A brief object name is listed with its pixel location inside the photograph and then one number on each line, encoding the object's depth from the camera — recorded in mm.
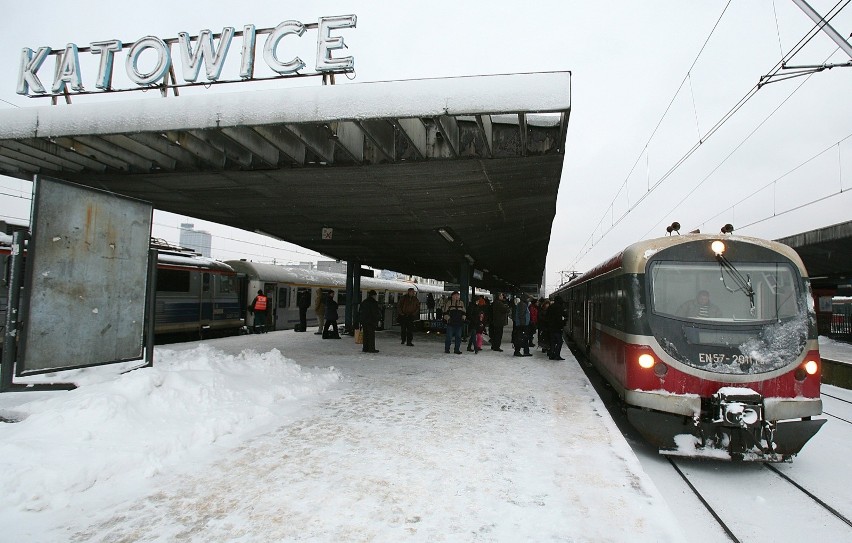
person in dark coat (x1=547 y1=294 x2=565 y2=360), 12328
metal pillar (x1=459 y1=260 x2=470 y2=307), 19300
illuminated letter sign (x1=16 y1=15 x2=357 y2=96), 9008
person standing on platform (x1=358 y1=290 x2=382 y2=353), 12367
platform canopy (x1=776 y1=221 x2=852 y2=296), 16750
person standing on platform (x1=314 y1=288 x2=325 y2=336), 18359
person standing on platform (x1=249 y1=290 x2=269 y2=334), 18266
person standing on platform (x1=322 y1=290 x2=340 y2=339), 16483
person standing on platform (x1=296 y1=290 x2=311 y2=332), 18867
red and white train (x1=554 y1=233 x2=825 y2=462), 5184
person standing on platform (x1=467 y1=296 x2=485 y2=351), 13812
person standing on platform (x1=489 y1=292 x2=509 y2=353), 13969
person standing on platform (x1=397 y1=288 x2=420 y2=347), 14389
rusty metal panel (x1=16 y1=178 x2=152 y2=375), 5477
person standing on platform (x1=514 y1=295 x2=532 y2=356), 13360
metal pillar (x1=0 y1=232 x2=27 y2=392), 5148
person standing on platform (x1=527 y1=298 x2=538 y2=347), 14670
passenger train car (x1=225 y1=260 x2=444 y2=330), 20484
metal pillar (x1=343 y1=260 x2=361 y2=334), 19219
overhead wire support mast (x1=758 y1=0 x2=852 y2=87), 6918
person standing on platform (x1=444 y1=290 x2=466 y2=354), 13375
